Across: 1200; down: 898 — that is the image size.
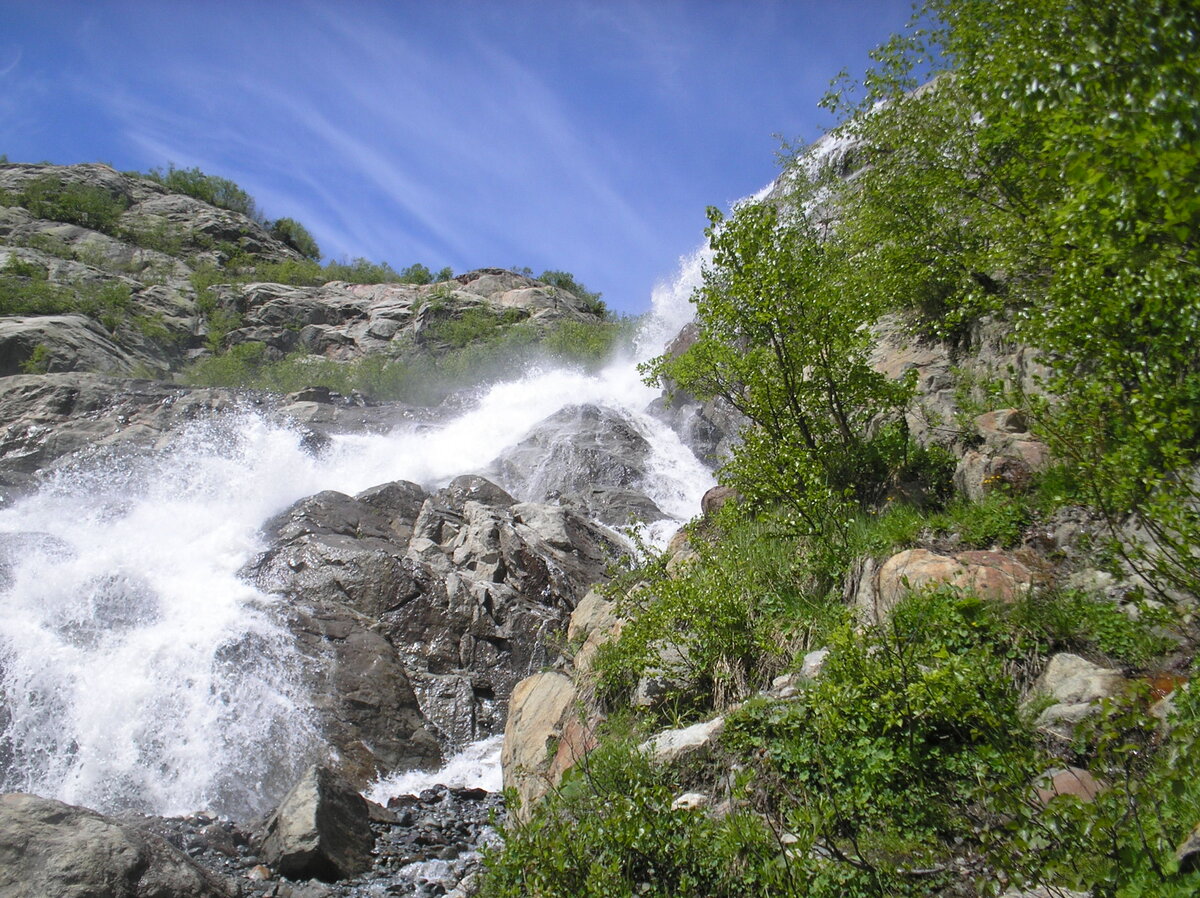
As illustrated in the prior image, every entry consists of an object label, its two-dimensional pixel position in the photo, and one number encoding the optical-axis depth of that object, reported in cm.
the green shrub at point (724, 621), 679
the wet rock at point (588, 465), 2144
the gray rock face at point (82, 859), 689
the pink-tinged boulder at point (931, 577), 566
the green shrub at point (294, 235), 7625
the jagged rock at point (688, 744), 585
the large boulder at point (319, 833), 881
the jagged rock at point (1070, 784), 397
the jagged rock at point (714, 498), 1199
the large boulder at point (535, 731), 749
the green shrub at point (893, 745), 423
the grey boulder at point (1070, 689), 441
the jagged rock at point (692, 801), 523
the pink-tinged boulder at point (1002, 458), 718
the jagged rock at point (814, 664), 588
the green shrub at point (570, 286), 6838
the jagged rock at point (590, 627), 874
